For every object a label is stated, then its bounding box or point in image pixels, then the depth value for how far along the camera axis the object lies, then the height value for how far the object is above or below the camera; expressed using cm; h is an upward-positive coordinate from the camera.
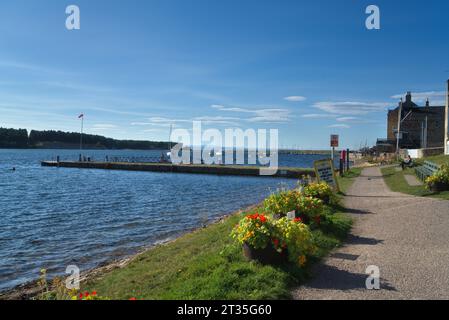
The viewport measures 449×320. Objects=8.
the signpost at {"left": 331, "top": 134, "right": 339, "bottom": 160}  2642 +109
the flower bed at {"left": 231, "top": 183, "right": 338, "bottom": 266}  730 -152
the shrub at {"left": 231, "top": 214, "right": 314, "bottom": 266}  729 -147
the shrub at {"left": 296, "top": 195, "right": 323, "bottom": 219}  1075 -136
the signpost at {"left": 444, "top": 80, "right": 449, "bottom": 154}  4510 +422
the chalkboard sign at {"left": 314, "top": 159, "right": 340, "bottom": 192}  1977 -71
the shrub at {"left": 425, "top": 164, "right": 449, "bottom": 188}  1802 -87
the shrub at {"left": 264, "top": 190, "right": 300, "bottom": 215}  1070 -126
